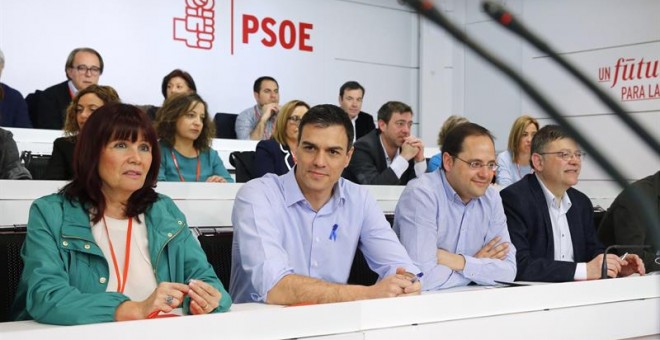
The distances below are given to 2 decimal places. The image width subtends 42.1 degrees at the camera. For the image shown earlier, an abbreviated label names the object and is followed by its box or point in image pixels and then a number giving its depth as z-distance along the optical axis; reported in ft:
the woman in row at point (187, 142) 10.53
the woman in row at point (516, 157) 13.39
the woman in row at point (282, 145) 11.25
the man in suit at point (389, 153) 12.24
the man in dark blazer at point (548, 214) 8.12
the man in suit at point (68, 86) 14.17
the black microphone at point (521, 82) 1.49
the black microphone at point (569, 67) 1.46
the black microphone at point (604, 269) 6.36
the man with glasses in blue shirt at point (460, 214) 7.17
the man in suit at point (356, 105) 19.34
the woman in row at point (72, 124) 8.82
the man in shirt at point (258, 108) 17.95
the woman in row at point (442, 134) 13.46
